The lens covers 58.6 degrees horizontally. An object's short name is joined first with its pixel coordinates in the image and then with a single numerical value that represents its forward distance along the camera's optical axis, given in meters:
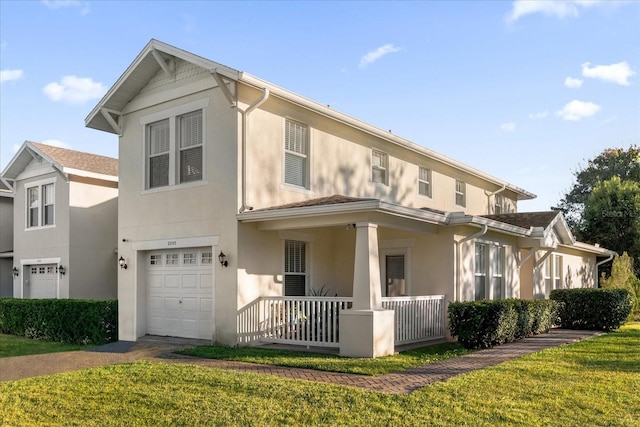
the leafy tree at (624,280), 22.27
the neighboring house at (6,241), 23.38
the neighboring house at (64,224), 19.33
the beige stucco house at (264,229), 12.26
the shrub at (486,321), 12.20
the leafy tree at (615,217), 27.33
